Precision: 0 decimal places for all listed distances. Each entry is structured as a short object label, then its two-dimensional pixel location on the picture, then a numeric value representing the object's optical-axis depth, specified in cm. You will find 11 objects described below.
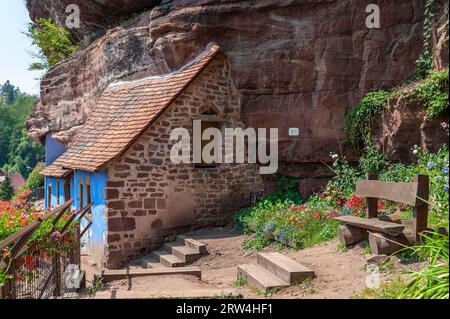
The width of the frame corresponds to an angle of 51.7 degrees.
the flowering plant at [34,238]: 540
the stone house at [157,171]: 1030
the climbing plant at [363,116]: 1047
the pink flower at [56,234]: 600
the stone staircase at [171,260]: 783
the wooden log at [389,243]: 606
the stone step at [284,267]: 629
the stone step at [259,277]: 622
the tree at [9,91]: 10500
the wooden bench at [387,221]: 577
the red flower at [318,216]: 899
